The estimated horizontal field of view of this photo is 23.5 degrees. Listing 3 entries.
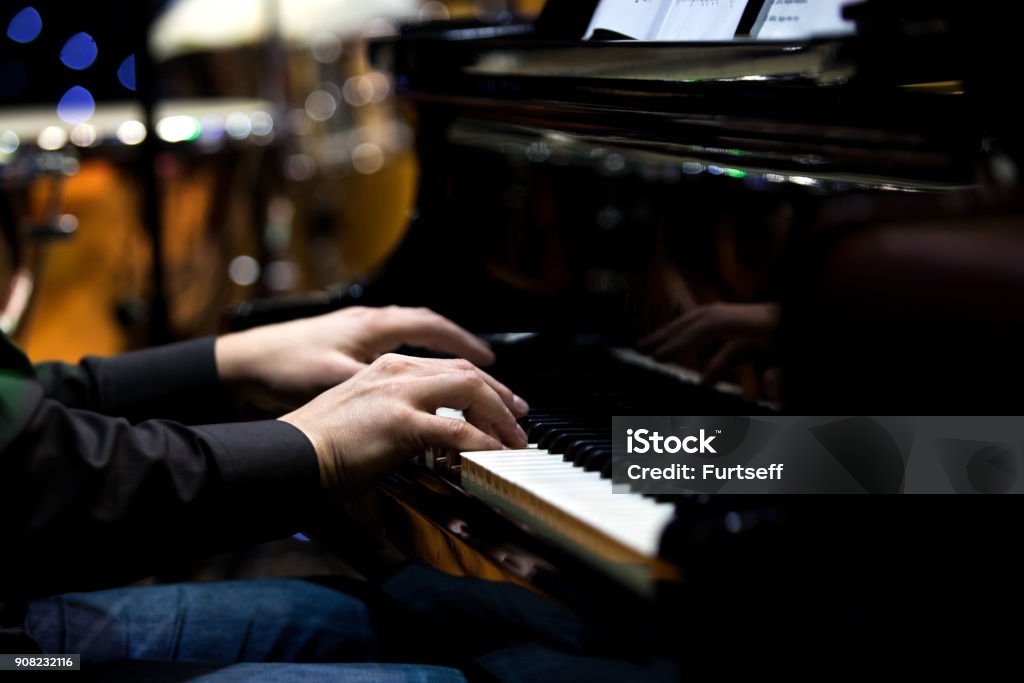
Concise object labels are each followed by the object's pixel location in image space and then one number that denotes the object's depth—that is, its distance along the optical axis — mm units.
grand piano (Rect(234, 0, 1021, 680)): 1685
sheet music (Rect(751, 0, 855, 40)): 2021
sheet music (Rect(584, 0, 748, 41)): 2114
